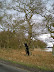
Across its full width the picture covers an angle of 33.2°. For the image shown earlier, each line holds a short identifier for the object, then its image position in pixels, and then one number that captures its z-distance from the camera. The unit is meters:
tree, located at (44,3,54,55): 12.19
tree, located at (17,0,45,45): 13.05
